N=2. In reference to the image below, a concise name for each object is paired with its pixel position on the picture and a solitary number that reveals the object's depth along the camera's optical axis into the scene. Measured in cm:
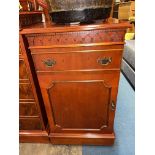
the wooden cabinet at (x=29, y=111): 119
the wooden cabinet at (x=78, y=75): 99
